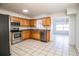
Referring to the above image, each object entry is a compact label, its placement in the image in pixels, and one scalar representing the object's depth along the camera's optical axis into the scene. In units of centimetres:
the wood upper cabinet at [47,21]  313
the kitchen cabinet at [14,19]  282
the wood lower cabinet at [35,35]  335
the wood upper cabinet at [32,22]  377
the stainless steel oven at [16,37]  274
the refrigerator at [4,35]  141
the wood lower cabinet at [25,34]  329
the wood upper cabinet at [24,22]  336
